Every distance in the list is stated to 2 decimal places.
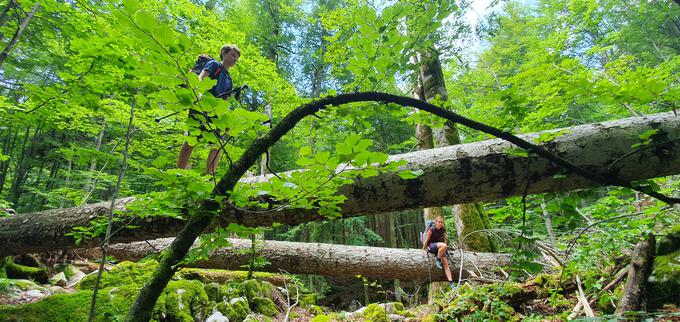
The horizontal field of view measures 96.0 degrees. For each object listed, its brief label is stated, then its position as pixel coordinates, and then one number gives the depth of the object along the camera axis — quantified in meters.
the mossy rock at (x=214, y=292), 4.65
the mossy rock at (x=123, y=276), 4.18
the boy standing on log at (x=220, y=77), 2.49
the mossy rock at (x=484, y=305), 3.10
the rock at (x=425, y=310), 4.18
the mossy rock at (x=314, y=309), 6.03
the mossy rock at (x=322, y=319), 4.14
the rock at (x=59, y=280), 5.66
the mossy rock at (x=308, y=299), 6.86
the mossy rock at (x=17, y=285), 4.32
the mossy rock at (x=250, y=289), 5.31
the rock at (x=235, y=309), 4.18
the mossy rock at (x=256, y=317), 4.07
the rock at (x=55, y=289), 4.85
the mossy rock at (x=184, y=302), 3.52
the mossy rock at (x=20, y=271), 5.32
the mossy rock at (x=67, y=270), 6.18
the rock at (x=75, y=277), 5.80
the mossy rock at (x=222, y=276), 6.03
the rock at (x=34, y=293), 4.60
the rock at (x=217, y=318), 3.85
